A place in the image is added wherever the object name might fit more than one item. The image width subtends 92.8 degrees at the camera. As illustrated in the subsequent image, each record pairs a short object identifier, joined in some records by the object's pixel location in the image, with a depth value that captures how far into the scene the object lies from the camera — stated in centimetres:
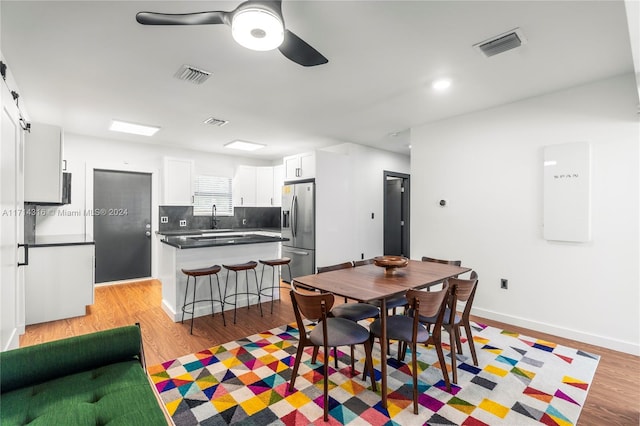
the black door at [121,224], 535
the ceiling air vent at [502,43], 226
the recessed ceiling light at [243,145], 574
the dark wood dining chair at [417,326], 201
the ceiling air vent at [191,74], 277
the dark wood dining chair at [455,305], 231
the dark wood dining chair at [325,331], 195
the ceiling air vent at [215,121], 432
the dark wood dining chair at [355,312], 255
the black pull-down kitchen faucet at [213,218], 662
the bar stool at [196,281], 341
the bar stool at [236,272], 375
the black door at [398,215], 712
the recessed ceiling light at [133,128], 449
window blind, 645
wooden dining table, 205
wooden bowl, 271
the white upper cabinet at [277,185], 662
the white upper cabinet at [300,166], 522
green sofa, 128
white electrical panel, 313
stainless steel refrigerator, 519
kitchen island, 369
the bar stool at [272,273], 405
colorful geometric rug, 197
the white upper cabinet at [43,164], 335
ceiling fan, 160
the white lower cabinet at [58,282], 358
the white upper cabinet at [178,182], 575
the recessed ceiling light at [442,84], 302
